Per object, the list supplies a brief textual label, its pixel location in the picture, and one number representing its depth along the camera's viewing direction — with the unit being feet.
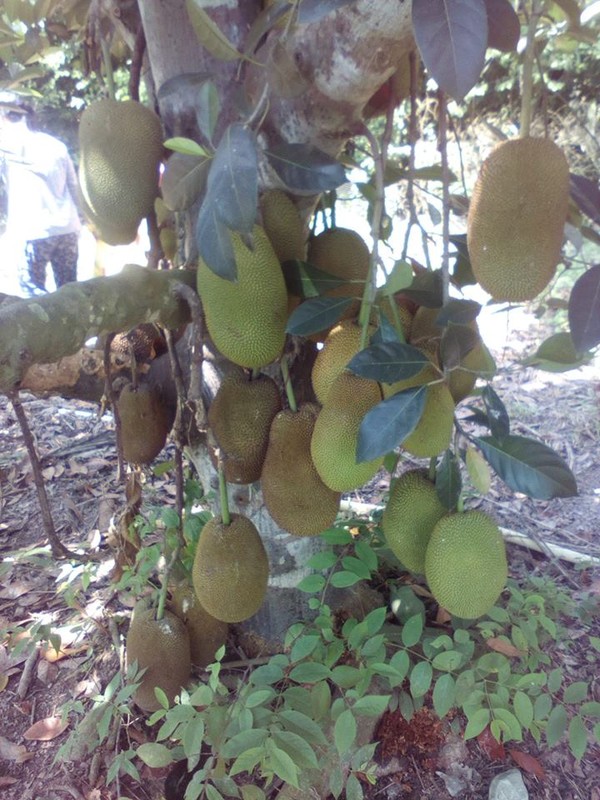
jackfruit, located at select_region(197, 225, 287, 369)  2.47
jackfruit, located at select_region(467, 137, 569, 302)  2.07
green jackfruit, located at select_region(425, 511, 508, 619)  2.61
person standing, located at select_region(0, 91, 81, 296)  10.64
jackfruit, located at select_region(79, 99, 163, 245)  2.89
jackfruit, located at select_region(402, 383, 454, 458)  2.45
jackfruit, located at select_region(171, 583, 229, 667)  3.49
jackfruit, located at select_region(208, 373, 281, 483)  2.92
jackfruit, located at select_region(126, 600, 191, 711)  3.27
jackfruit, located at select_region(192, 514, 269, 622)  2.81
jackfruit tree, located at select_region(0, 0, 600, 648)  2.08
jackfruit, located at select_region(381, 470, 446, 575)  2.87
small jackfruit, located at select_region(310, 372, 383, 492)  2.33
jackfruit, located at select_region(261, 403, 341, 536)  2.72
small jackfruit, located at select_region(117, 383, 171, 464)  3.45
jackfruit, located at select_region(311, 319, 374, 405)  2.47
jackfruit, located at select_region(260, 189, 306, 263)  2.74
